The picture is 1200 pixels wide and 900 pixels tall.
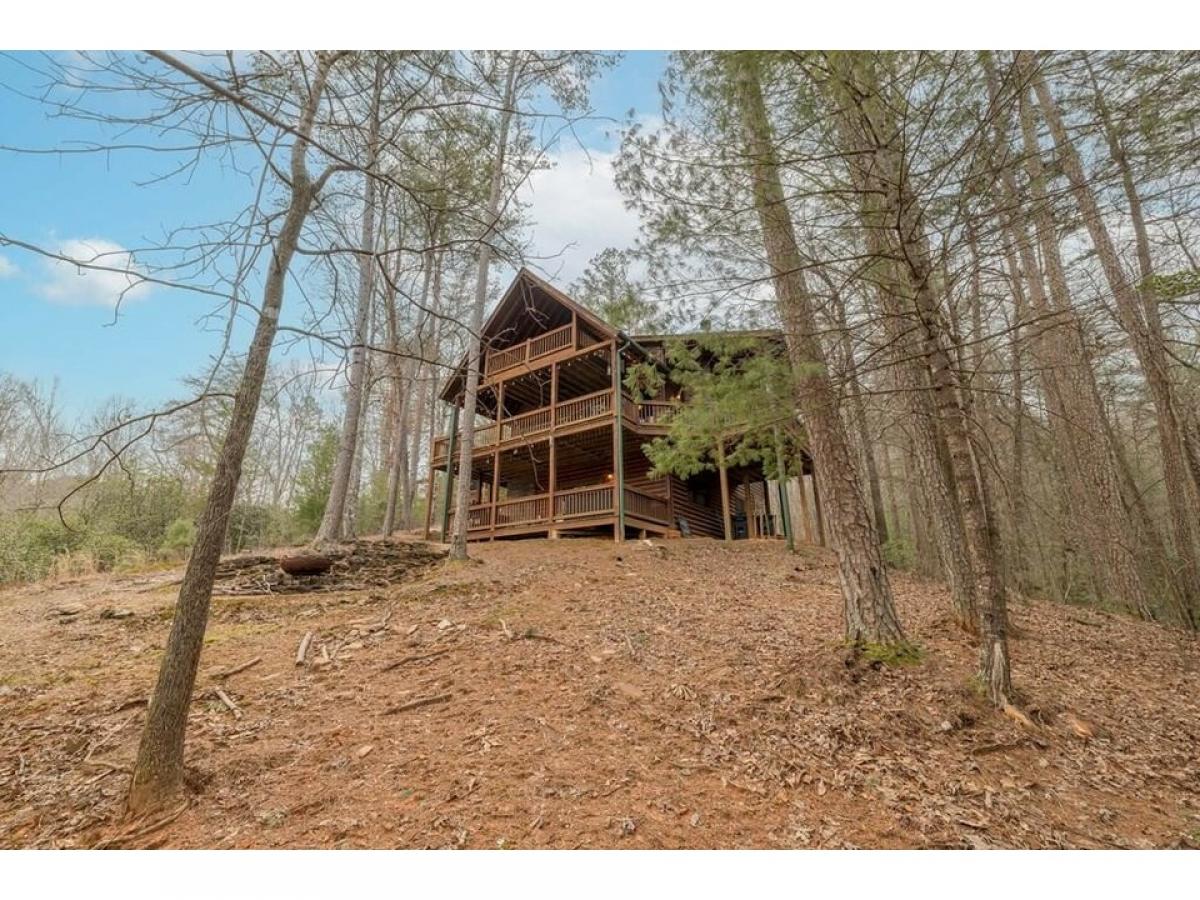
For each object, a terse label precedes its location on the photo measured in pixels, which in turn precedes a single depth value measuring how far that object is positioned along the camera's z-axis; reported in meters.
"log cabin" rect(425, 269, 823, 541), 11.87
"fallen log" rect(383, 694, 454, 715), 3.65
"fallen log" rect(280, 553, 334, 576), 7.99
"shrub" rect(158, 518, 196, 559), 12.55
